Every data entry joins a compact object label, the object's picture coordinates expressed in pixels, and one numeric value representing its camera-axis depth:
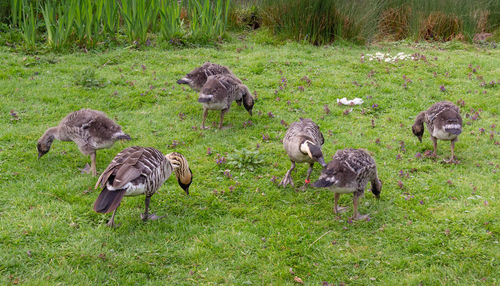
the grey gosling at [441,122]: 7.42
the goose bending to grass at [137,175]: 5.35
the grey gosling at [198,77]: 9.75
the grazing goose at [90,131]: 7.21
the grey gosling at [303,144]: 6.42
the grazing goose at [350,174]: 5.78
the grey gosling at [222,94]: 8.70
